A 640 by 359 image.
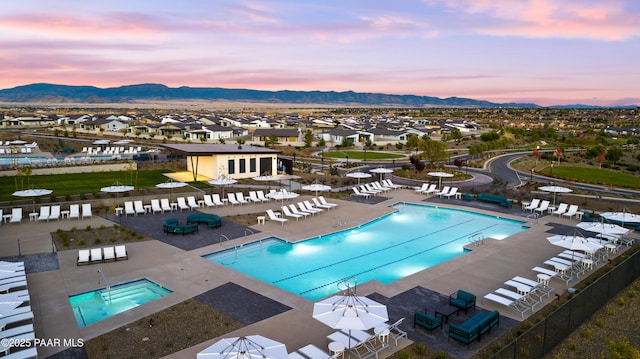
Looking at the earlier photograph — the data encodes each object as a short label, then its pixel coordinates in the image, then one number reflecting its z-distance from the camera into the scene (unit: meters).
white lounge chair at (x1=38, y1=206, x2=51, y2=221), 22.29
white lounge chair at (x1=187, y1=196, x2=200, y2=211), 25.50
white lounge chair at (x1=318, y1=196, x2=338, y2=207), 26.78
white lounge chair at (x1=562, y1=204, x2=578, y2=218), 24.19
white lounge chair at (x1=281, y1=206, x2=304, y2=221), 24.20
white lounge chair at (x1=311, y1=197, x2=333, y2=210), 26.32
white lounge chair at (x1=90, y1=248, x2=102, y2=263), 16.55
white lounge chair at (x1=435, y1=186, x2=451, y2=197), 30.39
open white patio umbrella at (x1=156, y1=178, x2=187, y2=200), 25.23
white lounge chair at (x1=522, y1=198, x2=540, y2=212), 25.95
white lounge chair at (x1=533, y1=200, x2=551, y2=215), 25.31
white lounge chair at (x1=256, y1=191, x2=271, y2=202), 27.92
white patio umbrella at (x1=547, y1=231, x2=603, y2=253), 15.78
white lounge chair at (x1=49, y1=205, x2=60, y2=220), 22.39
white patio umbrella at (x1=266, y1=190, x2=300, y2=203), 25.14
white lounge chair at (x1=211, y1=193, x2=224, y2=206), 26.41
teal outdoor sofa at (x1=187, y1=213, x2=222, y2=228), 21.78
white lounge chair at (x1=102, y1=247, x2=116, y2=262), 16.66
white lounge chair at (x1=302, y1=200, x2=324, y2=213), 25.36
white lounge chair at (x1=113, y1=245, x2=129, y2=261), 16.91
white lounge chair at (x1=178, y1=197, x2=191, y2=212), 25.42
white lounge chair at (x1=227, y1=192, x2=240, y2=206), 26.74
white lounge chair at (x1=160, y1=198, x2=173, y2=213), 25.07
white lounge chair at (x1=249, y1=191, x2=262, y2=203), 27.64
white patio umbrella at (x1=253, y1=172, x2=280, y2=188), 28.08
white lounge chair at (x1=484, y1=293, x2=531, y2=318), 12.90
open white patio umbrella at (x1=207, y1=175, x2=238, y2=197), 26.32
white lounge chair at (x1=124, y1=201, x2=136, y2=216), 23.95
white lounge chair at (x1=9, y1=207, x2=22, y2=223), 21.59
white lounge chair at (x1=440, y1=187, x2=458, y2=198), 30.23
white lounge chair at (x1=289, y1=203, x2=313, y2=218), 24.69
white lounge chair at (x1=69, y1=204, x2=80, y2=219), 22.84
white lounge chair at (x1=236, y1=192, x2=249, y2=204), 27.22
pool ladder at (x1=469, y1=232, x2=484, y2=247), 19.78
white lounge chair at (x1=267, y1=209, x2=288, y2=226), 23.06
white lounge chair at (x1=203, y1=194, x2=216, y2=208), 26.25
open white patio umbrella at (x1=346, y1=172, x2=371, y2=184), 32.75
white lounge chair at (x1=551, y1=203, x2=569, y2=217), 24.66
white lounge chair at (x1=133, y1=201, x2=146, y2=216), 24.39
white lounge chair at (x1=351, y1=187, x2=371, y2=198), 30.64
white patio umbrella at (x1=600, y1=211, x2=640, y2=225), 19.33
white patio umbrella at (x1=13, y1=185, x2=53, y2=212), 21.73
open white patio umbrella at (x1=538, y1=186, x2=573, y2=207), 24.67
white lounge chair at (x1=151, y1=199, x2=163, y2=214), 24.88
